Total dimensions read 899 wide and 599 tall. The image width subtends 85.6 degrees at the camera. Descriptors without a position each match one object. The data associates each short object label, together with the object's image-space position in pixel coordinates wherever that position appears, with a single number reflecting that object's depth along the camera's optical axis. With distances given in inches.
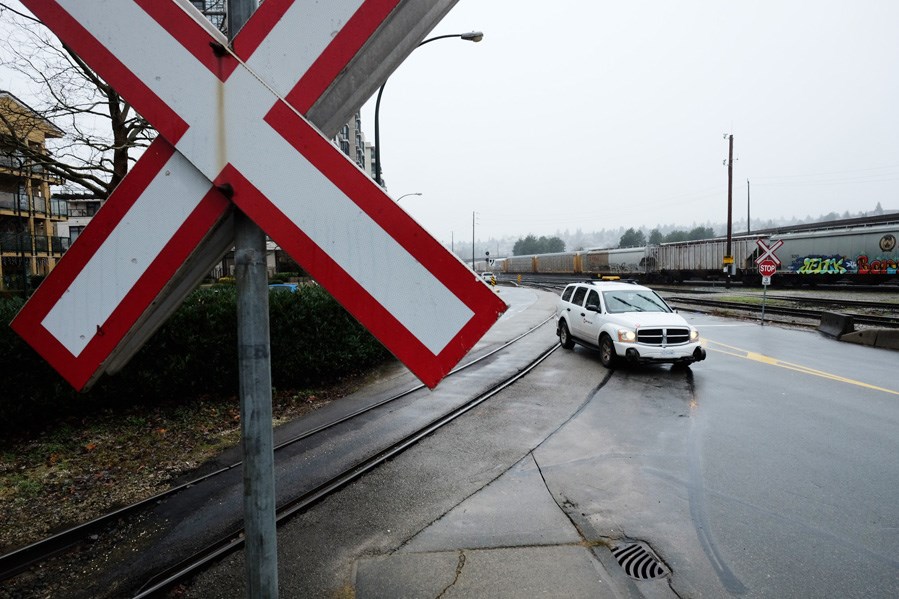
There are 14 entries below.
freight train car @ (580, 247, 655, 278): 1798.7
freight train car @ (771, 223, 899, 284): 1090.1
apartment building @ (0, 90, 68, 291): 1240.8
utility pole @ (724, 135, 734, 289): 1321.4
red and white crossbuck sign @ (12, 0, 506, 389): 44.4
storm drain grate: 141.0
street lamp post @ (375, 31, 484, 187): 566.3
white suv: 390.9
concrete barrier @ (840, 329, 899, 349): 493.0
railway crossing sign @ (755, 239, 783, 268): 679.7
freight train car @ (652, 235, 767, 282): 1403.8
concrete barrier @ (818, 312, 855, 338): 550.3
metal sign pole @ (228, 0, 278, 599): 48.1
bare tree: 466.9
